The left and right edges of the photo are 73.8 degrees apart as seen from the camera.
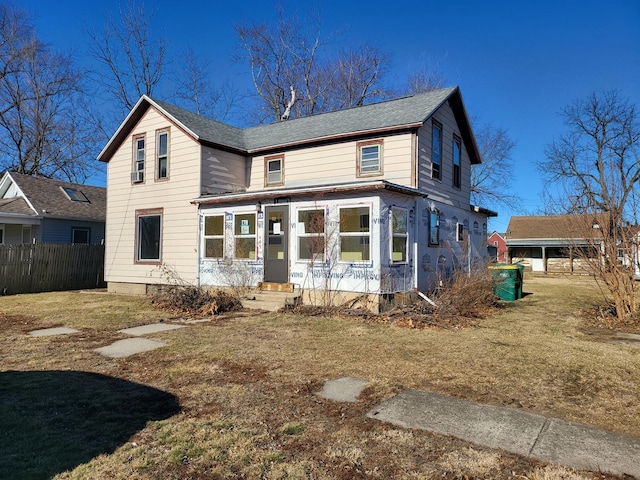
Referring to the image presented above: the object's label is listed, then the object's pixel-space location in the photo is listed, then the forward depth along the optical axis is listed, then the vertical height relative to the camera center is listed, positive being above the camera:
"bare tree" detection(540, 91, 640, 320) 9.51 +0.44
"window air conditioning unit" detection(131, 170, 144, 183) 15.62 +3.02
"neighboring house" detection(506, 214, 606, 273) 33.72 +1.25
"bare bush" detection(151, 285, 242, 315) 10.88 -1.14
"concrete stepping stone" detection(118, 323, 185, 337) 8.48 -1.46
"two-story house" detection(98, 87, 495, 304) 10.97 +1.77
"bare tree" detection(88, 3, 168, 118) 28.45 +11.73
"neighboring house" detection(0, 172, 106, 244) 19.61 +2.19
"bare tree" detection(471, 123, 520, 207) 33.16 +5.57
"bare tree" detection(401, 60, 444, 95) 31.06 +12.76
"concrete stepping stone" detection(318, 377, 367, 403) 4.72 -1.51
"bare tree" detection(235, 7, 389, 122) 30.88 +12.81
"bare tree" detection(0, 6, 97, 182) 29.50 +10.00
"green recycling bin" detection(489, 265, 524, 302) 13.64 -0.66
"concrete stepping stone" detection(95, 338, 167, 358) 6.75 -1.49
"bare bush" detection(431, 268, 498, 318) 9.84 -0.89
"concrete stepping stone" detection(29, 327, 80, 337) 8.28 -1.48
